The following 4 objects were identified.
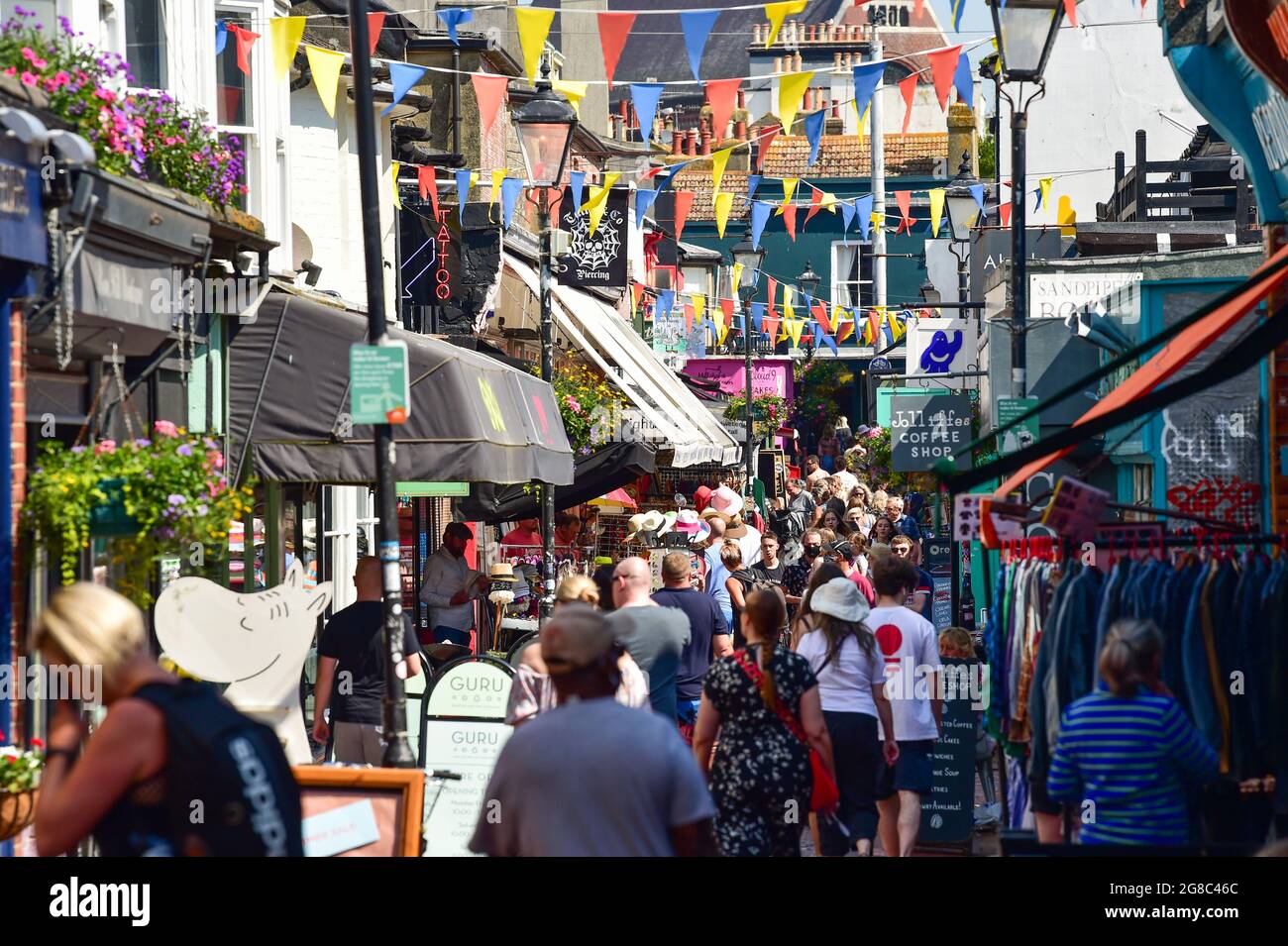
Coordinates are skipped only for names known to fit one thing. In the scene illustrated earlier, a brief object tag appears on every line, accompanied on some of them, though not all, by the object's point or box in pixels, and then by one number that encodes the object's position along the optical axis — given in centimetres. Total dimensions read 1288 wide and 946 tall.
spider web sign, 2461
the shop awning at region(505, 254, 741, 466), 2352
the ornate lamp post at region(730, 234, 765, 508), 3108
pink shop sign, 4816
